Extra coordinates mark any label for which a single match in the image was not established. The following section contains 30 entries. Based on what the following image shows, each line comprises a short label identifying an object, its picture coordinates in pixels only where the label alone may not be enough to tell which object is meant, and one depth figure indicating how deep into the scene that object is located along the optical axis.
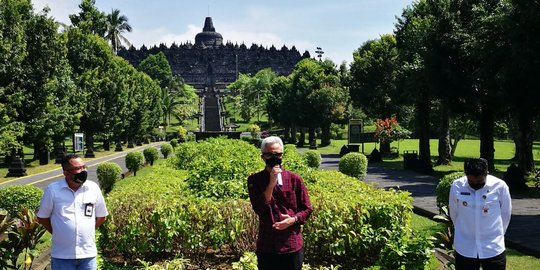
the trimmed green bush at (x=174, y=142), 40.82
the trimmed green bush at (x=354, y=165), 17.62
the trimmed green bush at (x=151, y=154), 27.53
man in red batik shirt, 4.22
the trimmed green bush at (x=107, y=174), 16.12
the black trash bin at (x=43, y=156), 28.76
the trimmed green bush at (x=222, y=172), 8.80
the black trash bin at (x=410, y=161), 25.22
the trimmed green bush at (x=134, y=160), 21.81
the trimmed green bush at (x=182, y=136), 46.63
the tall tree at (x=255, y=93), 82.31
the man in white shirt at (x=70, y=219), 4.62
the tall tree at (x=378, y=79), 35.19
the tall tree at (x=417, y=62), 24.50
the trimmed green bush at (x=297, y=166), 10.92
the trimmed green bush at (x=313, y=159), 21.08
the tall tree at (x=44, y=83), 23.36
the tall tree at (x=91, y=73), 33.66
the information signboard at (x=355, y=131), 34.25
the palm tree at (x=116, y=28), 62.06
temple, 133.62
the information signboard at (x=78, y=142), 30.16
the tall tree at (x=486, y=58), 18.34
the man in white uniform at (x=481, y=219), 4.68
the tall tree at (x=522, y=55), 15.62
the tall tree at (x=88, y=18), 35.53
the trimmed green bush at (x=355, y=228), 6.78
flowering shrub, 33.06
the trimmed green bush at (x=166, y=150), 31.67
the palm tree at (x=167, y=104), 73.66
